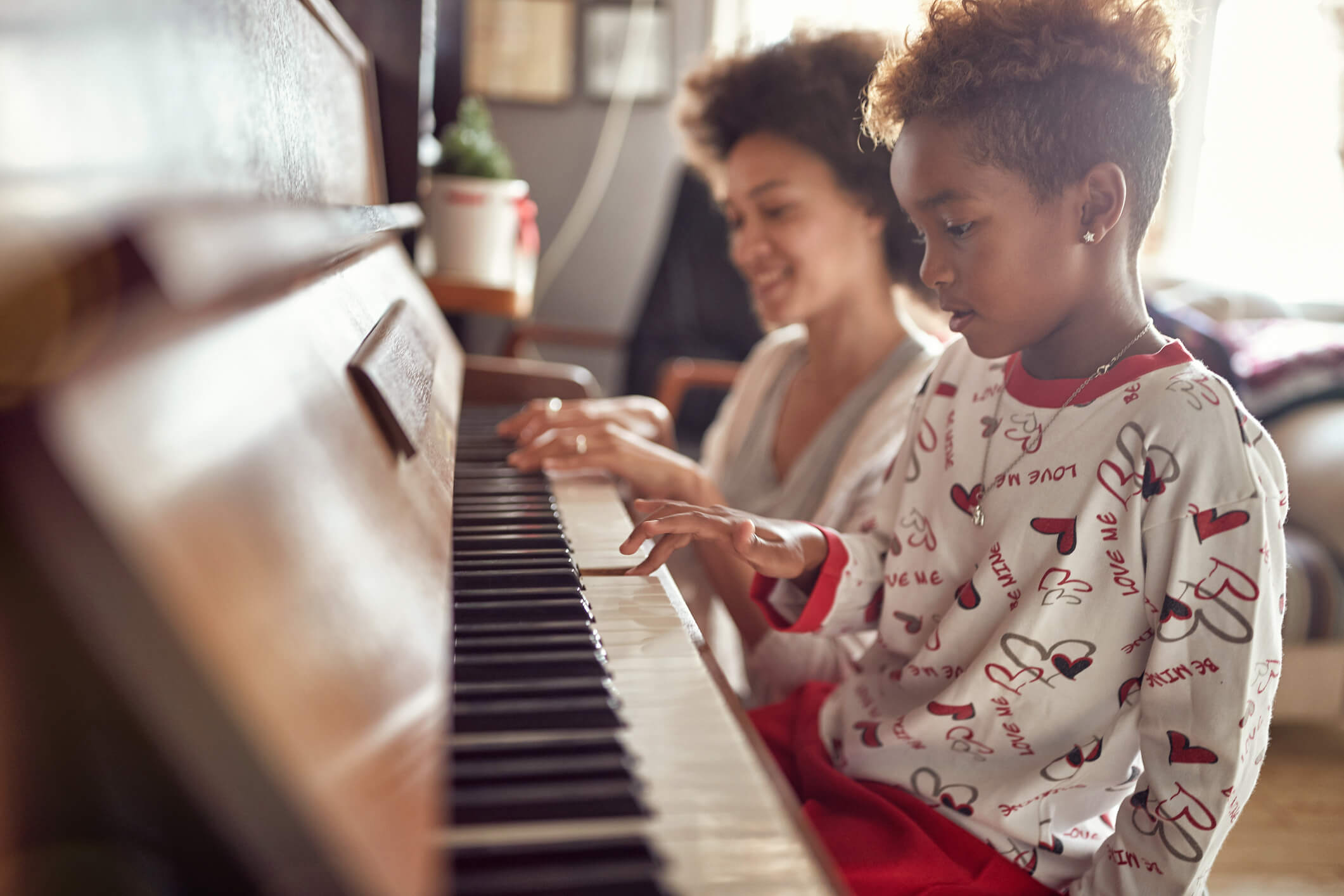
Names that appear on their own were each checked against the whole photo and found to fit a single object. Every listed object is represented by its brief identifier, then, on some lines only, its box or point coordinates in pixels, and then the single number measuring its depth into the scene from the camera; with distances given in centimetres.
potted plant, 200
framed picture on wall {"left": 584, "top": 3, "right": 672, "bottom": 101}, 376
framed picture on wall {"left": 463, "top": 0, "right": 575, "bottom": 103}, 375
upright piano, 31
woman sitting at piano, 127
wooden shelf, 196
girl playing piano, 75
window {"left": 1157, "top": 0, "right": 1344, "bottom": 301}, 329
